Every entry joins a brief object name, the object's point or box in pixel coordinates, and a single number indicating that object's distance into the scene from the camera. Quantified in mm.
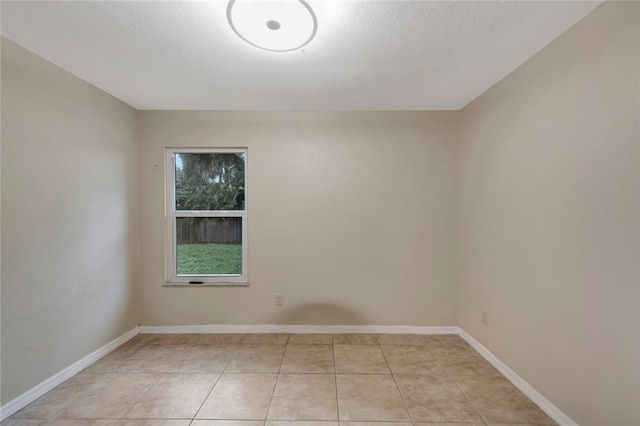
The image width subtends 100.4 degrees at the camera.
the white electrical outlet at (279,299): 2842
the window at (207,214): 2898
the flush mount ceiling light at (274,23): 1302
